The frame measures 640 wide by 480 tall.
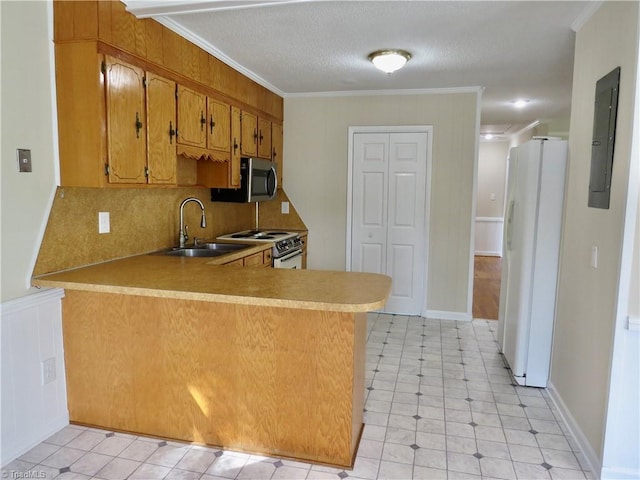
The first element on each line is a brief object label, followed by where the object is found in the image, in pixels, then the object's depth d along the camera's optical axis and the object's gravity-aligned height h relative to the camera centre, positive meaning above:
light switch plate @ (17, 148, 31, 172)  2.23 +0.16
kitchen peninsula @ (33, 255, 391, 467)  2.17 -0.84
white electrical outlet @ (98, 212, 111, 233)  2.82 -0.19
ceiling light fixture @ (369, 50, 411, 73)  3.36 +1.08
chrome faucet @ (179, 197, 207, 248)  3.59 -0.26
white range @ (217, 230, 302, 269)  4.09 -0.44
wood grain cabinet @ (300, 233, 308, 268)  5.08 -0.60
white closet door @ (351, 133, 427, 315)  4.78 -0.12
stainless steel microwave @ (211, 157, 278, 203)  4.04 +0.11
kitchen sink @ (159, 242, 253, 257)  3.48 -0.45
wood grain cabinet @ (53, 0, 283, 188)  2.35 +0.59
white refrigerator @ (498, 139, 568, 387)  3.04 -0.38
